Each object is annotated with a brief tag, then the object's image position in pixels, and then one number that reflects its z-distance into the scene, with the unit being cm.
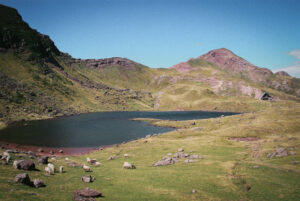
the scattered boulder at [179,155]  4661
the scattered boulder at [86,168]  3424
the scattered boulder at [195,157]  4416
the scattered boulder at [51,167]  2880
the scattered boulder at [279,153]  4019
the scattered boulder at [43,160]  3322
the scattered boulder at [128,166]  3890
